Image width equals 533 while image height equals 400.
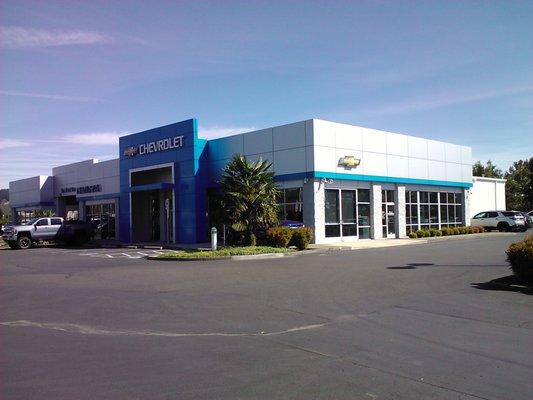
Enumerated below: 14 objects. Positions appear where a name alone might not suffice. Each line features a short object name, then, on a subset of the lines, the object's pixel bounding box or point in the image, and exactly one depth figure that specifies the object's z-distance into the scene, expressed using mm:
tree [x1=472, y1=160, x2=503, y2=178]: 67938
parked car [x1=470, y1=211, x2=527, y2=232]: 37344
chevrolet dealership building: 27547
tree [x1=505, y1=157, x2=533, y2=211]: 58406
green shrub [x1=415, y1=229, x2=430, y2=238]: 31375
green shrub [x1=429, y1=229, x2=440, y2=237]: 31928
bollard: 23453
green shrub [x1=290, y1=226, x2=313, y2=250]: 23578
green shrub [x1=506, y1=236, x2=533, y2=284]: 11508
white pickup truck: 32656
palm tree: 23719
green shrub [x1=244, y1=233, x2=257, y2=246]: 23875
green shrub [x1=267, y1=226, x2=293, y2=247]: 23156
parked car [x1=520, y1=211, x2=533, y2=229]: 38844
